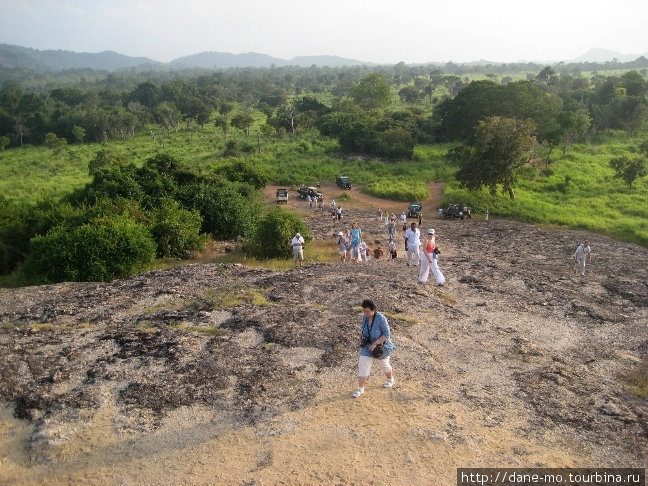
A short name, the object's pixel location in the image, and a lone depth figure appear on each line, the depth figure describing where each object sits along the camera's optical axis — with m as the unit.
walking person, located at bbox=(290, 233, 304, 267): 17.36
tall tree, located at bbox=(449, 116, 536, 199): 29.02
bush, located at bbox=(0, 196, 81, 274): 20.33
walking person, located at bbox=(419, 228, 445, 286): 12.64
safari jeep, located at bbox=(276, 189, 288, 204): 33.38
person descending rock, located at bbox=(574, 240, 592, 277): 17.02
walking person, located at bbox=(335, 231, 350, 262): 18.17
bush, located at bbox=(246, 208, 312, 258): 19.34
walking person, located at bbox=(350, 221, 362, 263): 17.41
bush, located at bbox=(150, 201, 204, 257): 19.53
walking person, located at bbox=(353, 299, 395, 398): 7.52
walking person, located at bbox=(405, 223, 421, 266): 14.98
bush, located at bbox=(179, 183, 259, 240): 23.39
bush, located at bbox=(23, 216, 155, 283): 16.30
